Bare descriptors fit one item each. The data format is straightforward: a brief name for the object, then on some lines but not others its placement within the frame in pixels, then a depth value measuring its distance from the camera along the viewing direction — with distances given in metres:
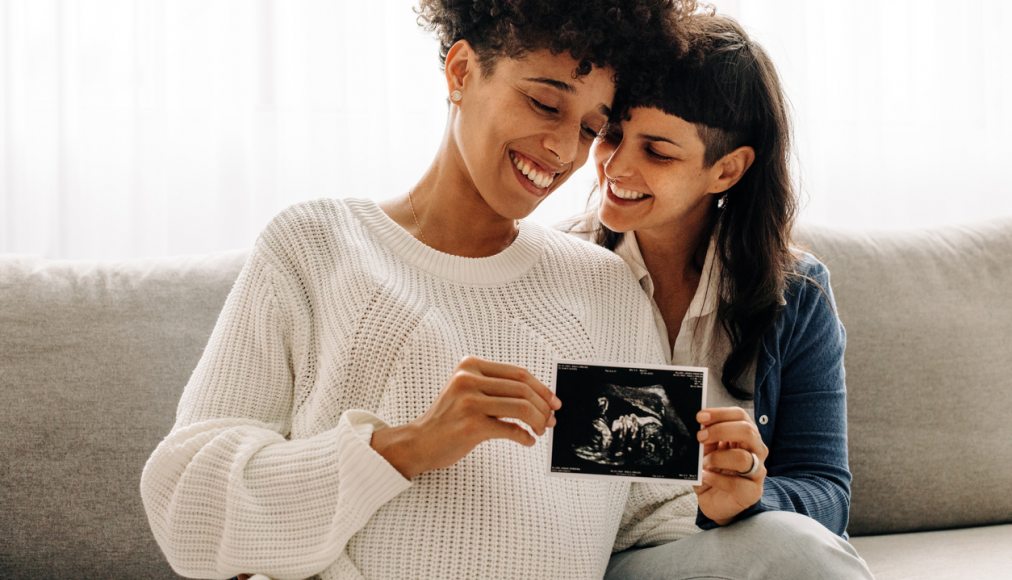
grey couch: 1.65
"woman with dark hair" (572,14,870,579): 1.56
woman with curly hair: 1.25
